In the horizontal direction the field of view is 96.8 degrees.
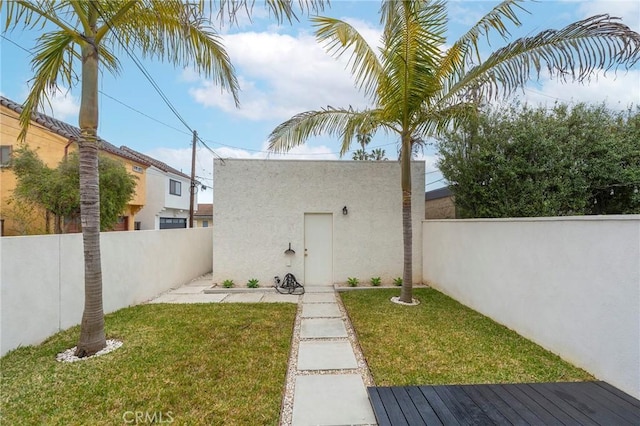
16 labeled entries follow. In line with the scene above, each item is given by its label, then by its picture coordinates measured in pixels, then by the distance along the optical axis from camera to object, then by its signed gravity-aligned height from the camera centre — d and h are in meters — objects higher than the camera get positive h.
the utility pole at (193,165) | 16.95 +3.42
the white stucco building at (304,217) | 9.12 +0.14
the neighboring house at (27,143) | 10.98 +3.31
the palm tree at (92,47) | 4.04 +2.83
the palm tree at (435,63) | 4.86 +3.07
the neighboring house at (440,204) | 10.01 +0.60
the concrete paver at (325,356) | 4.24 -2.17
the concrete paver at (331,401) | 3.03 -2.13
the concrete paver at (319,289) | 8.72 -2.14
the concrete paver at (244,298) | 7.68 -2.16
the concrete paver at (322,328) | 5.44 -2.18
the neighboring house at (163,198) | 21.44 +1.92
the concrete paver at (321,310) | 6.60 -2.18
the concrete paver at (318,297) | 7.73 -2.17
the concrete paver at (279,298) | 7.68 -2.17
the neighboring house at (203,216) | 33.29 +0.67
